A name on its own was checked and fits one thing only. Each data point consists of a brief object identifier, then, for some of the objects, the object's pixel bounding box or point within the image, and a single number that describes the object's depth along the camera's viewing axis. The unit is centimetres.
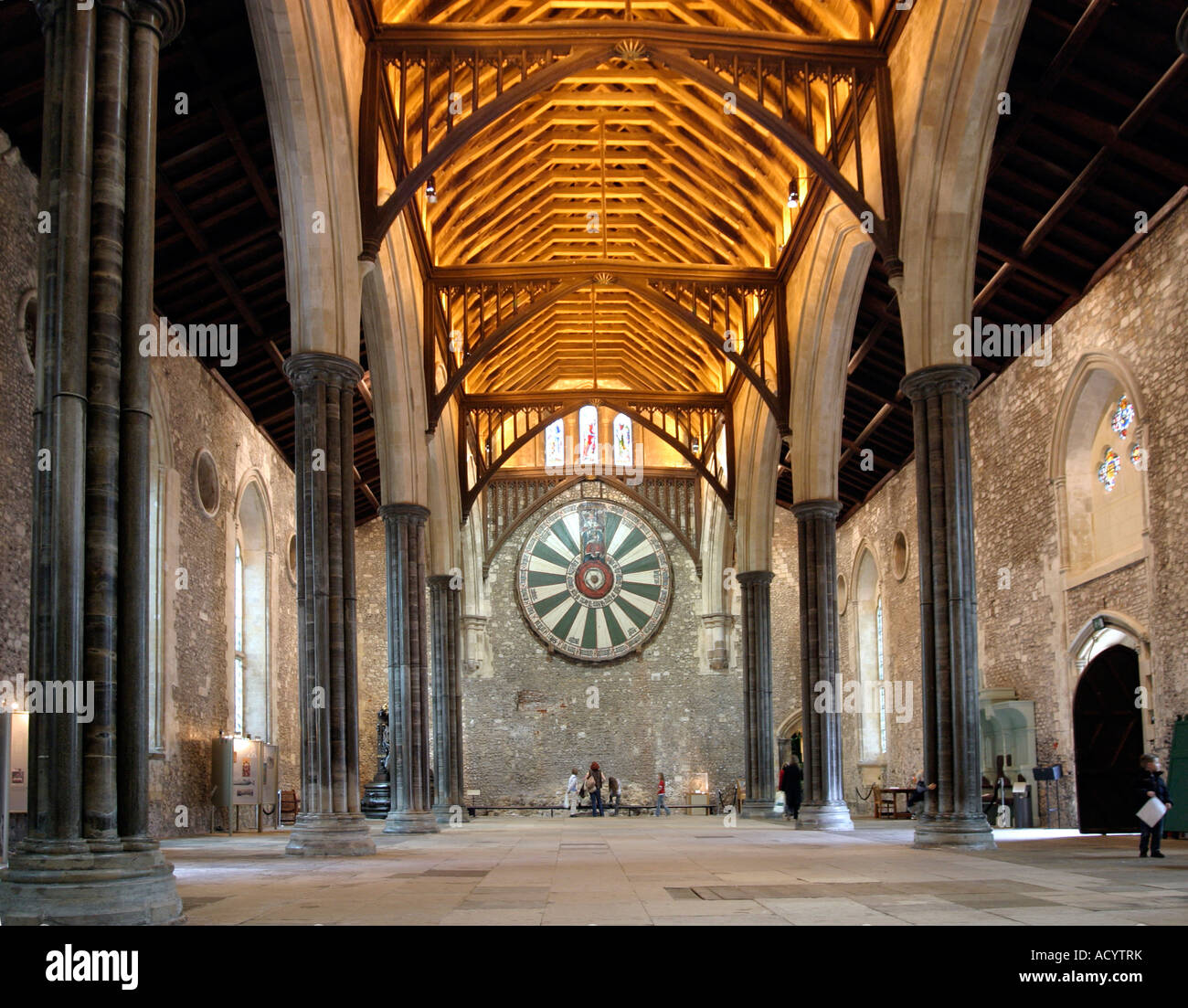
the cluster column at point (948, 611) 1118
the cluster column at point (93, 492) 563
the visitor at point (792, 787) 1986
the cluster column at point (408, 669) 1633
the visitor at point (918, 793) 1681
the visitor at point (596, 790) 2477
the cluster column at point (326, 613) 1081
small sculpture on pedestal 2173
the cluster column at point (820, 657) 1697
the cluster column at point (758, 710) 2102
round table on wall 2802
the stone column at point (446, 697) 2102
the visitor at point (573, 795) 2572
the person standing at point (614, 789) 2605
